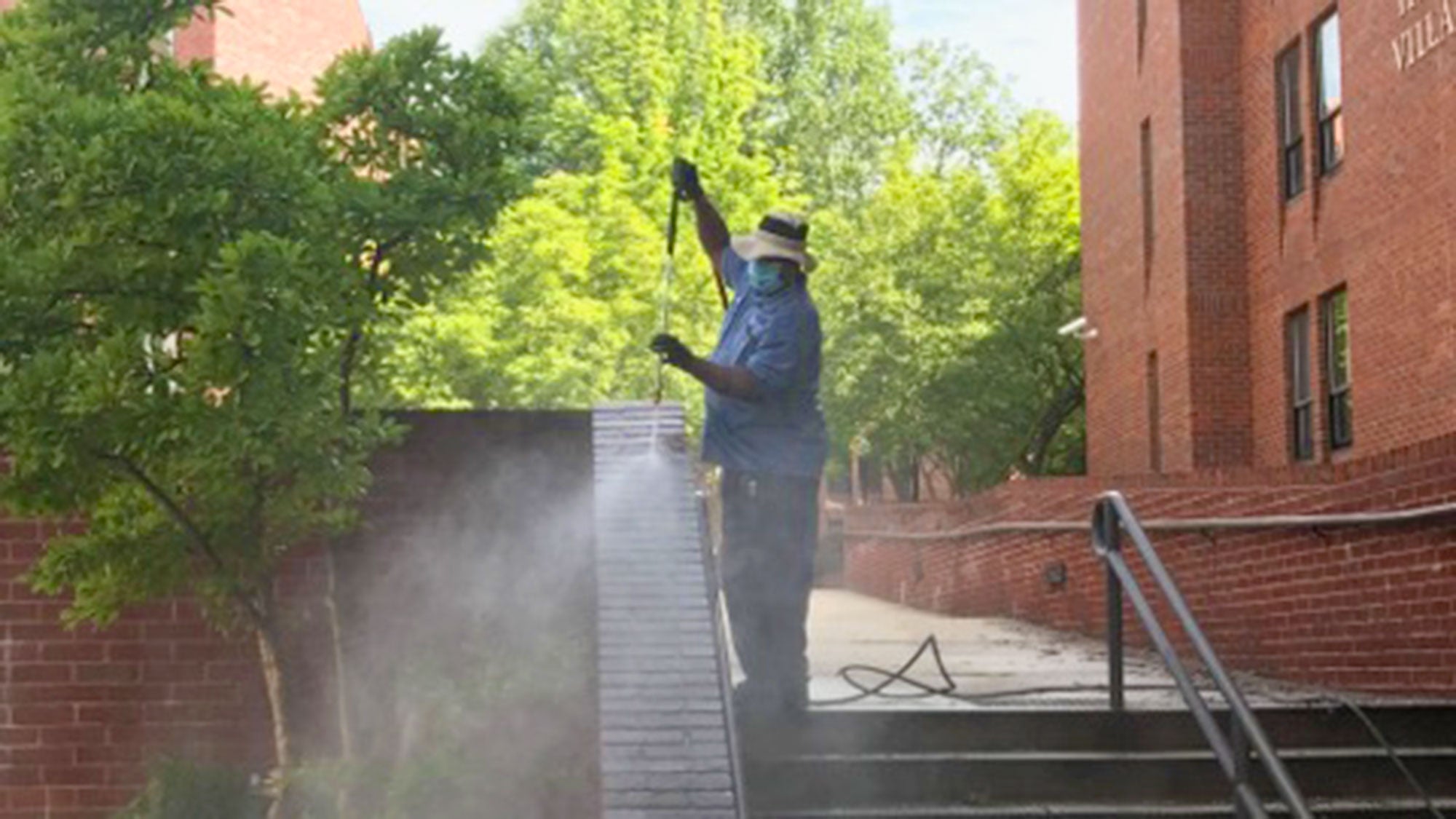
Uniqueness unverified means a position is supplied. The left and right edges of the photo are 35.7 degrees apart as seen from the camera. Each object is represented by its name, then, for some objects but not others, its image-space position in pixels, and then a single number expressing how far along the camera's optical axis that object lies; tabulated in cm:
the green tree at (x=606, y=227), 3262
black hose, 805
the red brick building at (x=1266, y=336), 1192
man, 765
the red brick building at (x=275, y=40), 2992
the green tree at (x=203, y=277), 823
